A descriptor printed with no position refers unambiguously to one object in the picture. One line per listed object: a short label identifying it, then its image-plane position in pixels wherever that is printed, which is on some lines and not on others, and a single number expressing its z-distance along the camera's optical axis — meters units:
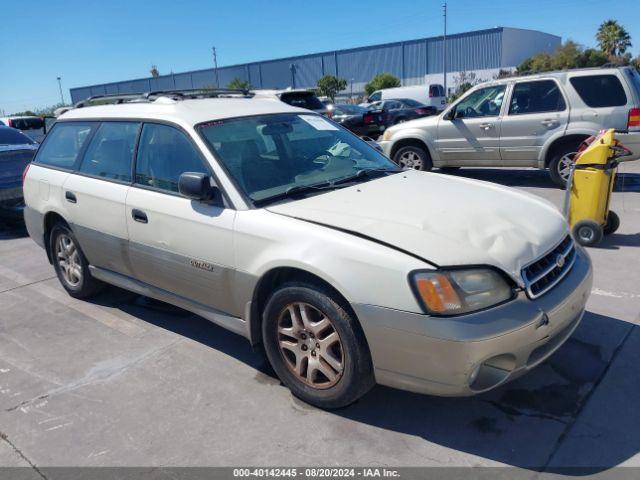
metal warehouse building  66.00
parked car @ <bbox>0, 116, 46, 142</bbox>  22.19
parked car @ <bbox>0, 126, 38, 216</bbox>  7.86
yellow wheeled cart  5.38
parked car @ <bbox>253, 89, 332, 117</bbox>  11.50
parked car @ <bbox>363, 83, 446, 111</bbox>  33.41
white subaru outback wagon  2.57
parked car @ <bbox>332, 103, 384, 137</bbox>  18.84
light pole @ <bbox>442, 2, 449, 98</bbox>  49.06
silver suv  7.84
